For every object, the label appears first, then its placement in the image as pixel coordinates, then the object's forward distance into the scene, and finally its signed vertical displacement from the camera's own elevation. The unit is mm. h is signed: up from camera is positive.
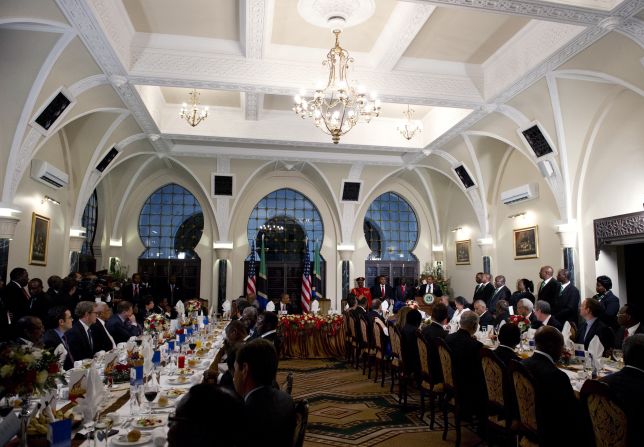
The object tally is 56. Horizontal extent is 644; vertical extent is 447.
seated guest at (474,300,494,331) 8273 -692
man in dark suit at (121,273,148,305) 11602 -373
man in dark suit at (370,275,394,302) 14047 -436
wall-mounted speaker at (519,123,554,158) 9250 +2704
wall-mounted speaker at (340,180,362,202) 14844 +2682
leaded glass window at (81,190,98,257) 13408 +1520
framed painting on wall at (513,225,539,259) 11375 +809
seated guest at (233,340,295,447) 2348 -631
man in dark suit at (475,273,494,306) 10991 -314
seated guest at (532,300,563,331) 6605 -532
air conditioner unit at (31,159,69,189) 9000 +2004
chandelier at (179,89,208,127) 10070 +3761
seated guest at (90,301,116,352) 5969 -745
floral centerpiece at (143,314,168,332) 6562 -653
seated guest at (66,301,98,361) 5434 -665
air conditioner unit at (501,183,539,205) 11352 +2016
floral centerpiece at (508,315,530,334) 6263 -611
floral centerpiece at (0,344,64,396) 2385 -481
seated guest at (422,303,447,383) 5503 -726
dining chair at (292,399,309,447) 2443 -761
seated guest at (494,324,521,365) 4469 -617
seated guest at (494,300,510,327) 7828 -608
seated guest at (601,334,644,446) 2889 -669
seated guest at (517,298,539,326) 6785 -462
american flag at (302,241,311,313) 14469 -370
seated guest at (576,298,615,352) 5594 -610
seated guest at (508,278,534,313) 9648 -335
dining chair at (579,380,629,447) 2723 -819
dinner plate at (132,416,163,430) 2850 -900
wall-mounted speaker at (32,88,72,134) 7348 +2615
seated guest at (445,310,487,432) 4789 -1011
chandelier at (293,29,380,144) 7262 +2725
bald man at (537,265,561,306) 9039 -218
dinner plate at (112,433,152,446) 2595 -911
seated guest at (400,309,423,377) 6247 -905
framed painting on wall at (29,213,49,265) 9172 +725
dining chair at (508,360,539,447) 3457 -944
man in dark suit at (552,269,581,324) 8484 -471
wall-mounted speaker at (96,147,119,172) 10916 +2720
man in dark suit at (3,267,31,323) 7105 -296
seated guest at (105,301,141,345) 6645 -691
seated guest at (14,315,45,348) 3893 -447
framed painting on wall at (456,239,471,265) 14586 +736
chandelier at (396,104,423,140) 11148 +3719
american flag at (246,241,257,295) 14145 -1
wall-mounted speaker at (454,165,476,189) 12734 +2717
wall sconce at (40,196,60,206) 9636 +1585
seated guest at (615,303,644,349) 5637 -505
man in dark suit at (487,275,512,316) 10391 -382
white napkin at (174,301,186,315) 8616 -601
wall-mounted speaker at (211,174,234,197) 14047 +2712
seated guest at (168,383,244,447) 1674 -518
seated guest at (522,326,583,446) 3318 -933
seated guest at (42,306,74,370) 4906 -559
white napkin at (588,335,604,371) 4418 -713
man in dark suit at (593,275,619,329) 7301 -388
